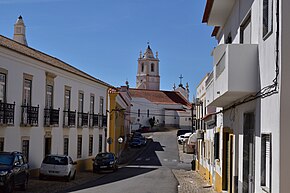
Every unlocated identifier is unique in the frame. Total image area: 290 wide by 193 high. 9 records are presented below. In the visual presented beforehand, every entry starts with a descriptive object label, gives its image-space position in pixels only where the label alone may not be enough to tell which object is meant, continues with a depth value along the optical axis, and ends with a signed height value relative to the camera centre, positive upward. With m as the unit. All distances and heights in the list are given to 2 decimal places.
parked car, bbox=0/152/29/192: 17.70 -1.77
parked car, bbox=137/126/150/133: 92.50 -0.74
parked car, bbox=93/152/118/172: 34.56 -2.60
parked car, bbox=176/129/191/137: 82.44 -1.07
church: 104.56 +5.11
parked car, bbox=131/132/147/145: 68.06 -1.81
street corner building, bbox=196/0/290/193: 8.41 +0.75
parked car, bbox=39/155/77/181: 25.17 -2.17
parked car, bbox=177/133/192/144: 68.44 -1.82
